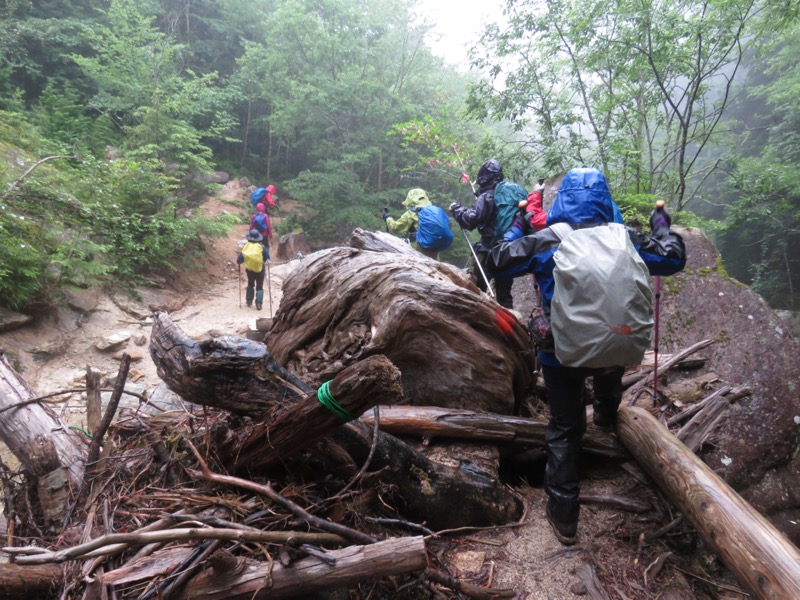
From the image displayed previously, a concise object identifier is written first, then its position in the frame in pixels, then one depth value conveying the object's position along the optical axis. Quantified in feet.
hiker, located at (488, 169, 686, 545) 8.61
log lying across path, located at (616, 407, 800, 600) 6.39
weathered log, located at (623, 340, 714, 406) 13.78
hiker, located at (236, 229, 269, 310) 29.89
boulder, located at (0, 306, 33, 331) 19.71
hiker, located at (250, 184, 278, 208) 34.30
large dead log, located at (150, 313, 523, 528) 6.87
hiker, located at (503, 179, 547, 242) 11.33
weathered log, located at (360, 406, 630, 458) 10.53
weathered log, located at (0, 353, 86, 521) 8.41
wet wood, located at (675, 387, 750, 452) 11.87
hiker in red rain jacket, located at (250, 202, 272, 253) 31.30
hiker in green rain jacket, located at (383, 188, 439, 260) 23.74
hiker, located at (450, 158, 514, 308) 19.00
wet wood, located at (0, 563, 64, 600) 5.55
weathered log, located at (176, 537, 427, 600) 5.45
